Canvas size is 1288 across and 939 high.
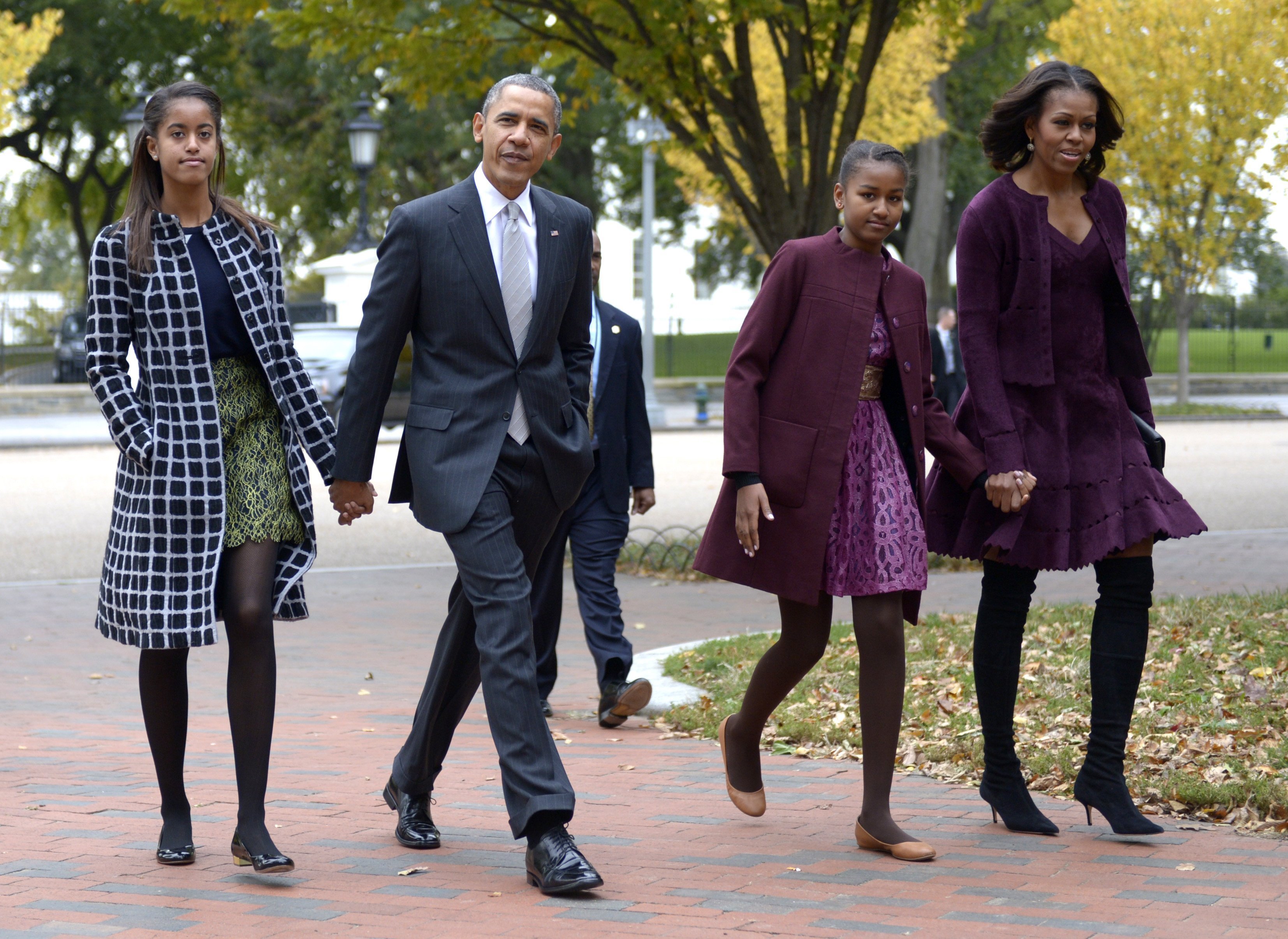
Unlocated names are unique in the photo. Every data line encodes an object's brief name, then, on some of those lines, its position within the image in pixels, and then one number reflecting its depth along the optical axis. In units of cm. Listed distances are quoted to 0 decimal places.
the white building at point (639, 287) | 2828
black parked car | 3338
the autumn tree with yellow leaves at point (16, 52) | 2775
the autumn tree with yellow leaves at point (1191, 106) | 2612
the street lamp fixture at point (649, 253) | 2323
